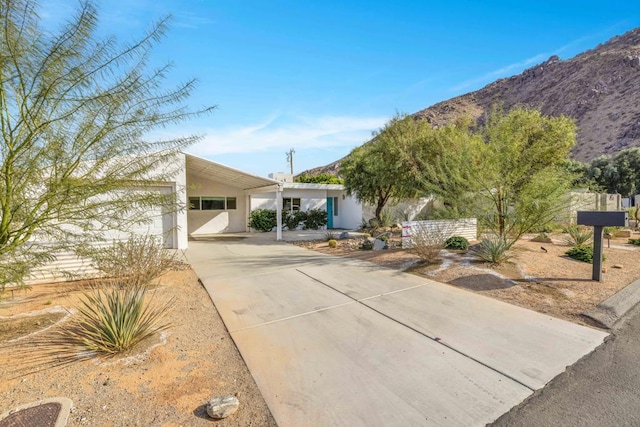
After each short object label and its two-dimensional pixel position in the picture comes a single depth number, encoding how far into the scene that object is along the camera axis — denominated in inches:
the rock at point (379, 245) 410.8
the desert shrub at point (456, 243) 375.9
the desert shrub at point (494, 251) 289.3
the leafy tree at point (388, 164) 488.7
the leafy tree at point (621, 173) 1048.2
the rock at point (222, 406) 95.3
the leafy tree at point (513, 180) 280.6
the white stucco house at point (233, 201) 417.4
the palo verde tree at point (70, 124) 107.0
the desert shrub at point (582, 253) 305.1
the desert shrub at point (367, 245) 420.2
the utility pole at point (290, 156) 1835.6
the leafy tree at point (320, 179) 1241.8
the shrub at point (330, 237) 517.3
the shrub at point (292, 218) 708.4
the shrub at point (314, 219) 733.0
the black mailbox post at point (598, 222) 218.4
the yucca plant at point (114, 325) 135.7
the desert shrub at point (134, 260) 159.6
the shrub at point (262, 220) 676.7
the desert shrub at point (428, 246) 307.6
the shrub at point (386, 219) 600.4
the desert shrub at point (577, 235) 379.2
